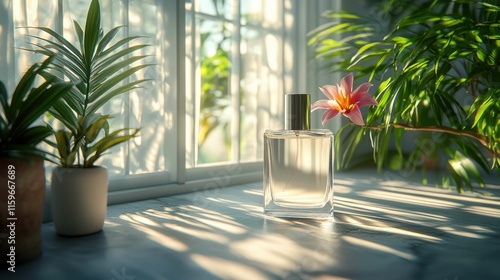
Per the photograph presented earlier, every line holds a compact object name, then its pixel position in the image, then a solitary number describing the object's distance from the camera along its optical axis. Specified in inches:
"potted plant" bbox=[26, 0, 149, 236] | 30.9
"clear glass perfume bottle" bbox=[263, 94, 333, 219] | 37.1
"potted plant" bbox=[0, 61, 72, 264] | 24.5
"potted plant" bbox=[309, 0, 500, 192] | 37.5
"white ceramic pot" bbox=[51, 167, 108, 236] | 30.7
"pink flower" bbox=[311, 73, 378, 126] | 35.4
